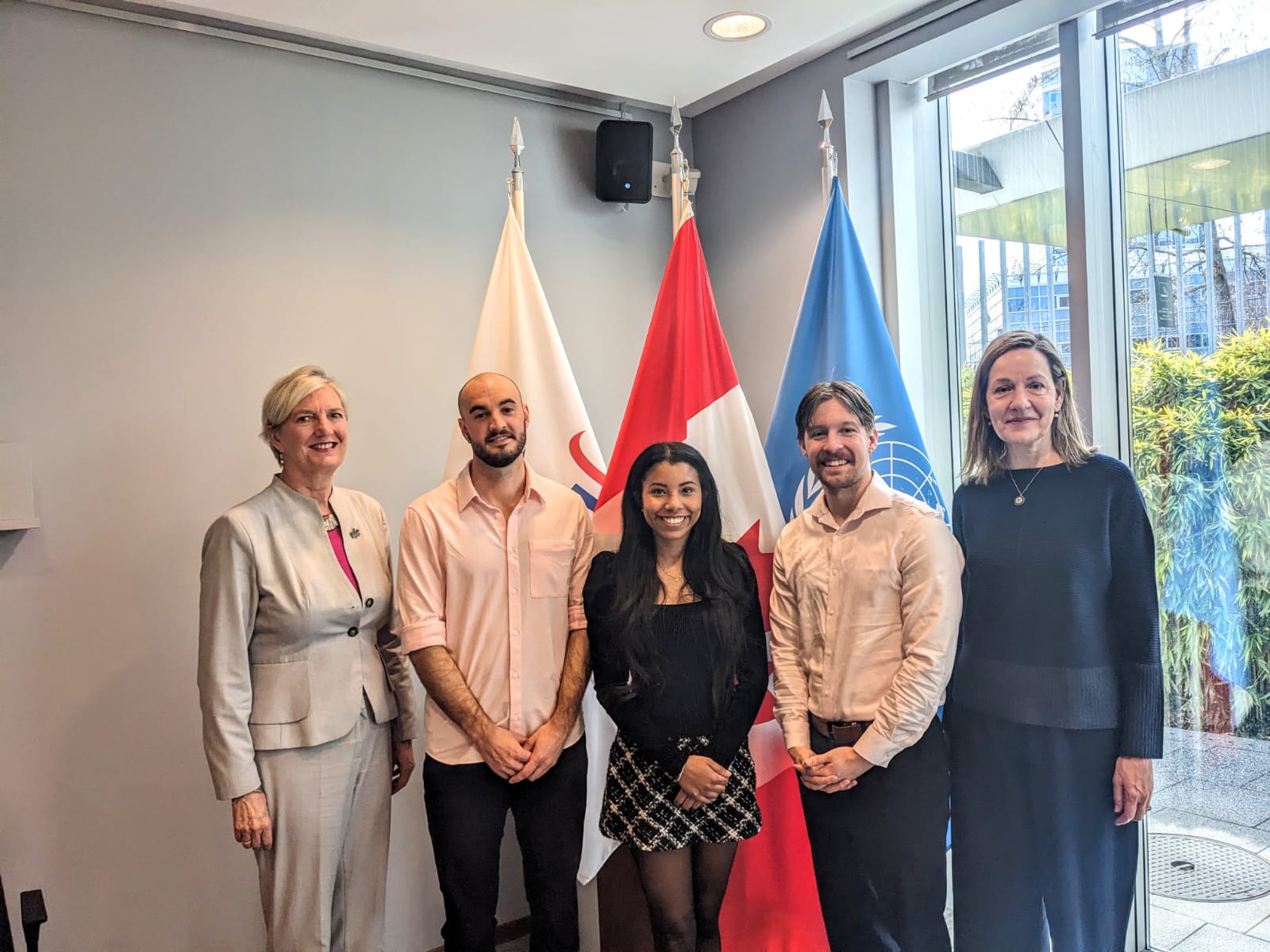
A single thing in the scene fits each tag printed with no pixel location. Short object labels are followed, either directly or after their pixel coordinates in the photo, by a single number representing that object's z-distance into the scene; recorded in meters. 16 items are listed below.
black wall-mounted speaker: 3.15
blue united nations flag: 2.50
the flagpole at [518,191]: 2.72
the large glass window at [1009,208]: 2.63
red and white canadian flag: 2.45
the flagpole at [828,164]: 2.68
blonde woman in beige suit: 1.92
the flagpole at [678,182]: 2.76
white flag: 2.62
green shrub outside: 2.26
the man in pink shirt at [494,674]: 2.00
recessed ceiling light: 2.61
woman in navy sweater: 1.81
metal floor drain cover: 2.31
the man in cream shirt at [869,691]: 1.86
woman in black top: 1.93
